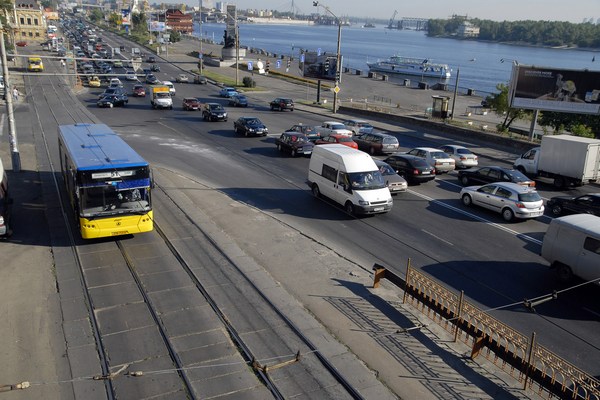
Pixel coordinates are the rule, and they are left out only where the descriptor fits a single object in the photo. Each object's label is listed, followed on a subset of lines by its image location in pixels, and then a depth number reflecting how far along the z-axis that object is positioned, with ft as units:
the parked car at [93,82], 224.12
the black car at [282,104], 169.78
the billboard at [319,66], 179.42
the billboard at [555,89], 110.42
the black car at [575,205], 65.65
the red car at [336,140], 107.94
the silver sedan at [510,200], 65.92
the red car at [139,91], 193.06
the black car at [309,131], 114.01
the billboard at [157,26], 432.37
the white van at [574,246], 45.75
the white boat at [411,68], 354.33
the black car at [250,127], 120.06
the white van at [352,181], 65.46
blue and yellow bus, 49.37
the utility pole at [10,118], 76.54
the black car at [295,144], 100.83
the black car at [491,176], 77.43
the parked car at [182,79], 245.45
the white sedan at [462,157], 96.12
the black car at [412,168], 83.76
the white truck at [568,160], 83.15
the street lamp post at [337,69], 161.99
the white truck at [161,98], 162.81
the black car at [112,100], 164.55
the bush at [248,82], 225.56
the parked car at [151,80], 227.65
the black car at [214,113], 142.00
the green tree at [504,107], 138.82
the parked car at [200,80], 243.19
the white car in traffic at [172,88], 197.57
